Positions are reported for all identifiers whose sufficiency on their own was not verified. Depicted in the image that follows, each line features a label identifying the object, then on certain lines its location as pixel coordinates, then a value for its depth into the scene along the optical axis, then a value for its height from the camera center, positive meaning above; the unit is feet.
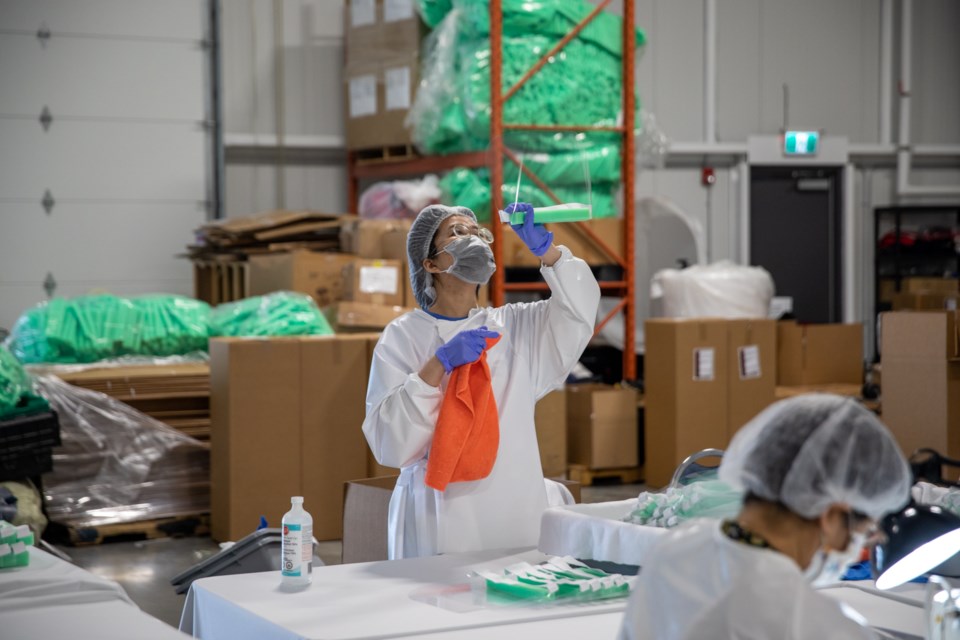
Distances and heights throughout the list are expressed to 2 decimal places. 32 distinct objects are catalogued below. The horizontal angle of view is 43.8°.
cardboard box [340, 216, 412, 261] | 24.71 +0.85
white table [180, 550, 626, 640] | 7.96 -2.35
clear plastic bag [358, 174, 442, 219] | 27.40 +1.84
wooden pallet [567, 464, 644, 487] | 24.85 -4.24
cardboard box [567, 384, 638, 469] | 25.04 -3.20
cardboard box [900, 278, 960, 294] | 36.14 -0.40
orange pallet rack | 25.62 +2.64
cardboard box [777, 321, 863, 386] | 27.63 -1.88
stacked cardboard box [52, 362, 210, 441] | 20.67 -1.94
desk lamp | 7.82 -1.78
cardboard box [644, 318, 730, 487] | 24.41 -2.42
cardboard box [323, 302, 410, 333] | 22.57 -0.75
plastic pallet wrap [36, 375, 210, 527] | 20.17 -3.20
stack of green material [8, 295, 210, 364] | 21.31 -0.91
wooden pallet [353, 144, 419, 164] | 29.26 +3.21
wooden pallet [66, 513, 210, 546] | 20.06 -4.29
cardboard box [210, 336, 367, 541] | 19.51 -2.49
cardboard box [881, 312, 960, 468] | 19.49 -1.78
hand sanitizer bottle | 9.10 -2.08
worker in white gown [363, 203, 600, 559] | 10.71 -0.85
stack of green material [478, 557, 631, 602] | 8.54 -2.23
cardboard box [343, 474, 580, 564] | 12.83 -2.63
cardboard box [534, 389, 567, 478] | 23.15 -3.04
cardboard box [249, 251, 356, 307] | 24.13 +0.08
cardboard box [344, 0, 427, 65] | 28.30 +6.06
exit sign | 37.50 +4.10
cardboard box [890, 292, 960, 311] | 32.25 -0.81
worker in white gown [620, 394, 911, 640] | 5.59 -1.24
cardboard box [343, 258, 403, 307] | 23.13 -0.10
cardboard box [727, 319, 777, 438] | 25.11 -2.02
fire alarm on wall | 37.29 +3.03
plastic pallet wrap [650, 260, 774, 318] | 28.71 -0.43
